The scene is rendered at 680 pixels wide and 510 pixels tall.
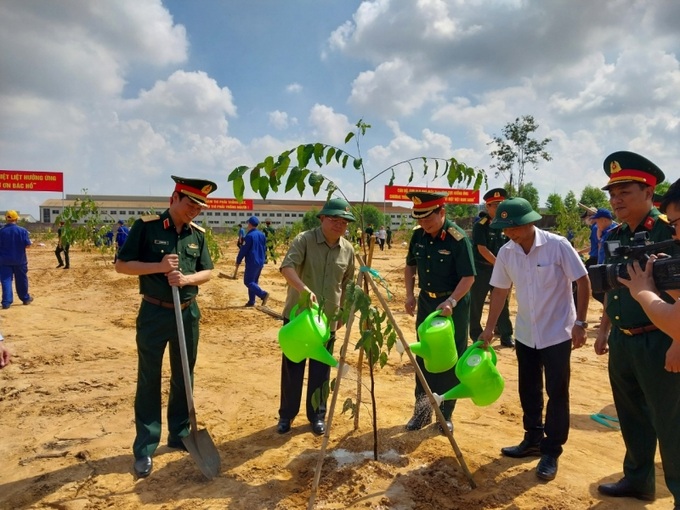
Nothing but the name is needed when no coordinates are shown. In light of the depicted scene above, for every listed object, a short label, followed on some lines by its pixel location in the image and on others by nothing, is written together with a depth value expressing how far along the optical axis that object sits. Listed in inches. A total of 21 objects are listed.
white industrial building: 2797.7
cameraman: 69.5
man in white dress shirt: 116.0
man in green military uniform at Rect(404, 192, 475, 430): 136.4
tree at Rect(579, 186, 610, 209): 2078.4
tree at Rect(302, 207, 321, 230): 2040.5
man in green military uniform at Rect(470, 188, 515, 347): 241.1
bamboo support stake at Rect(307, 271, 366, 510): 96.3
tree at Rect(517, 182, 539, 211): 1915.1
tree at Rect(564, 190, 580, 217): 1880.4
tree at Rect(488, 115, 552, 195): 1010.1
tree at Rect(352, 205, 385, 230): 2047.0
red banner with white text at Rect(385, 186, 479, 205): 1482.3
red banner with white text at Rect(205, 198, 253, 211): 1818.4
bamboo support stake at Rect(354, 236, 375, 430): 111.6
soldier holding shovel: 120.9
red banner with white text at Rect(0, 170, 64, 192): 1157.7
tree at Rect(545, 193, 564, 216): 1659.7
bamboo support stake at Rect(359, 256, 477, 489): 104.7
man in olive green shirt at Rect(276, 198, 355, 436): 139.3
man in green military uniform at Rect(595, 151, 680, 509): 92.9
